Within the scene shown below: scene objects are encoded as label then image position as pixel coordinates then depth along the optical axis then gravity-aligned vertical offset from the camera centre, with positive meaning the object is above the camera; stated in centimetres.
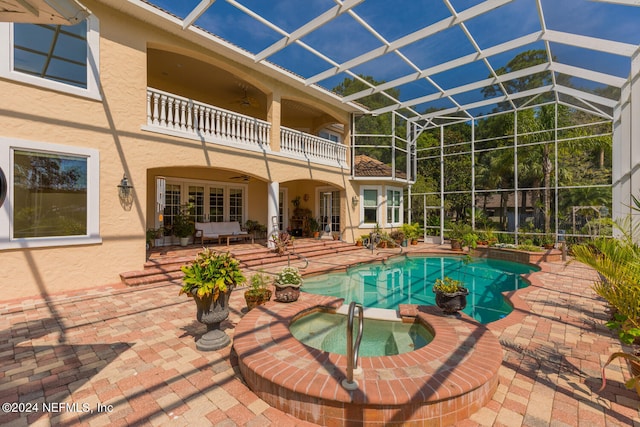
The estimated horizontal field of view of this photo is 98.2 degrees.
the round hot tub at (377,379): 254 -170
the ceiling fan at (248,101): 1145 +502
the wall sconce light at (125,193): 727 +53
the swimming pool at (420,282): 699 -222
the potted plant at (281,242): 1052 -110
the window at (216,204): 1246 +42
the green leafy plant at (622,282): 306 -80
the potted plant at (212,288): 377 -102
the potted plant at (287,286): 550 -144
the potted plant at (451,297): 473 -143
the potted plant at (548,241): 1312 -131
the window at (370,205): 1562 +48
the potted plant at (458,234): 1426 -110
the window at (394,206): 1631 +45
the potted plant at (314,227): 1494 -76
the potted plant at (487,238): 1456 -130
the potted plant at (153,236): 953 -82
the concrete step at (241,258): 737 -158
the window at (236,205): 1317 +40
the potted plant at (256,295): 532 -159
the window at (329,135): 1631 +474
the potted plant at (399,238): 1522 -134
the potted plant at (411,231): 1616 -106
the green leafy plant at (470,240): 1380 -132
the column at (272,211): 1091 +9
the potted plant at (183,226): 1097 -51
